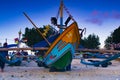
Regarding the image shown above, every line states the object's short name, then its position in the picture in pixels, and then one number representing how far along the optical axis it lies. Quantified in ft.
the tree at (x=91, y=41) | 161.99
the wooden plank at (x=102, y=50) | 29.71
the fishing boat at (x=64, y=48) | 26.14
